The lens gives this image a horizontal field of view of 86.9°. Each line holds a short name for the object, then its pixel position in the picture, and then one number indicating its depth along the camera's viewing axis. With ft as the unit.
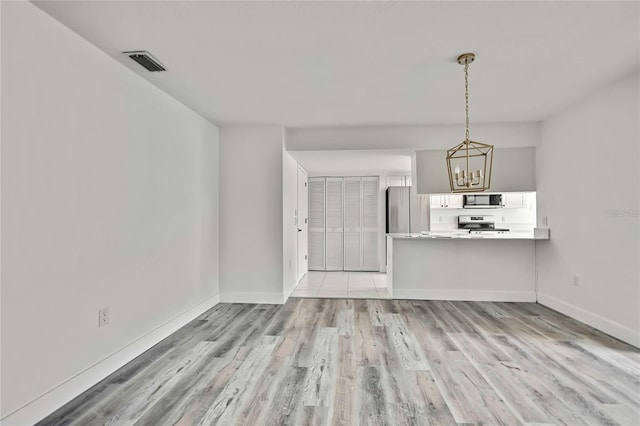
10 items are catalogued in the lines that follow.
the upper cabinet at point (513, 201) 21.79
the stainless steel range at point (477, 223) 21.98
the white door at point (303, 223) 20.20
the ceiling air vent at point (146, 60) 8.17
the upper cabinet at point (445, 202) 22.15
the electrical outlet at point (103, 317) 7.78
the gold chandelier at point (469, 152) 8.40
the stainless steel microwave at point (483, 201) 20.89
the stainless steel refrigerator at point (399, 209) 21.88
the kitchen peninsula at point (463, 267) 14.82
